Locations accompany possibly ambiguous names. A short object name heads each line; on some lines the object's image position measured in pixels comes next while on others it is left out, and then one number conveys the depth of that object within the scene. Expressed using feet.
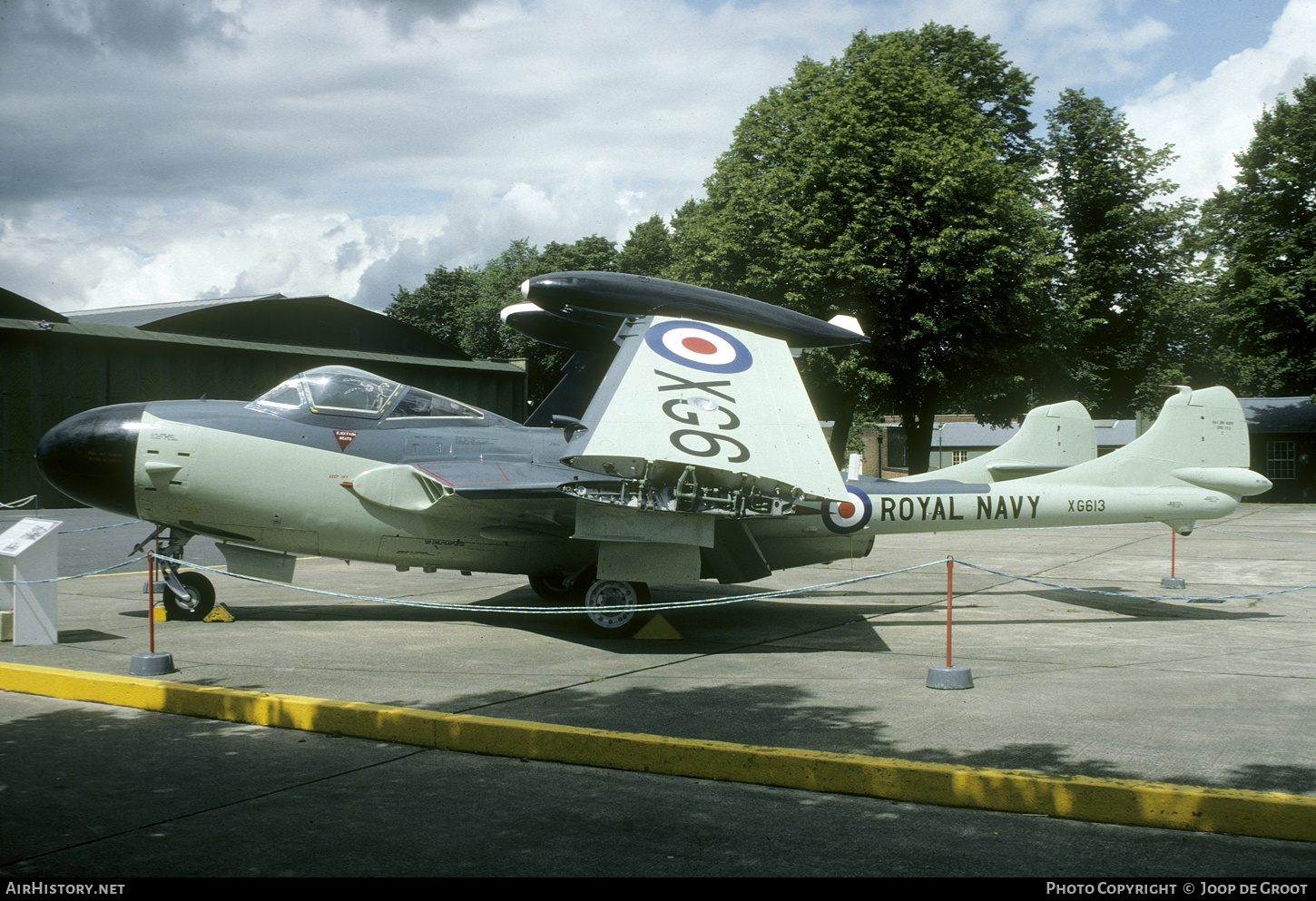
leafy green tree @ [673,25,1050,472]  92.89
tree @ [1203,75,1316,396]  118.01
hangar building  79.61
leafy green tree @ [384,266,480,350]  212.43
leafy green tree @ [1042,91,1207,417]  136.15
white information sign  29.25
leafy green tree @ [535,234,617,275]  188.65
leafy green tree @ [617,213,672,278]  197.36
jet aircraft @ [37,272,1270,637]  28.60
